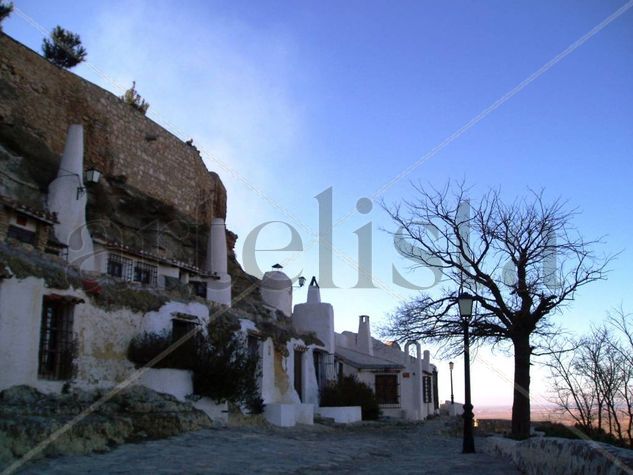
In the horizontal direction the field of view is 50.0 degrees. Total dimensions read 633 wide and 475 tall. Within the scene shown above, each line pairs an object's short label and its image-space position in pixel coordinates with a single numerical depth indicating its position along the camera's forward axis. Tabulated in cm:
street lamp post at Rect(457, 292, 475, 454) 1335
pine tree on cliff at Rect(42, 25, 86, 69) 2891
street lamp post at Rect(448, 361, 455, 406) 3450
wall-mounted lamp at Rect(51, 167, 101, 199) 2258
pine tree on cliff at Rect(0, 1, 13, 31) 2520
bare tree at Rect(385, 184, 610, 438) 1714
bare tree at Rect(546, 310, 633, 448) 2091
